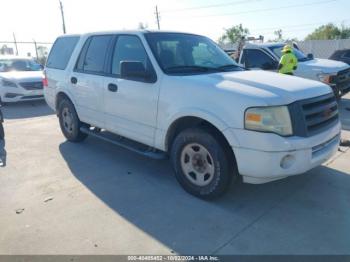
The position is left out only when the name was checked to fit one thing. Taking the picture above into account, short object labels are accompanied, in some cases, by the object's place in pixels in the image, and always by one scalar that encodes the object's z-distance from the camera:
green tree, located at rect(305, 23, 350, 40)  60.12
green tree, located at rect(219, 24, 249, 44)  62.98
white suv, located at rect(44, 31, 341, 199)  3.46
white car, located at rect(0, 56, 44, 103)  10.67
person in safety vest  8.59
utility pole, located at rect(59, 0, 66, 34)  33.63
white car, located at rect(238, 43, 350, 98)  9.05
